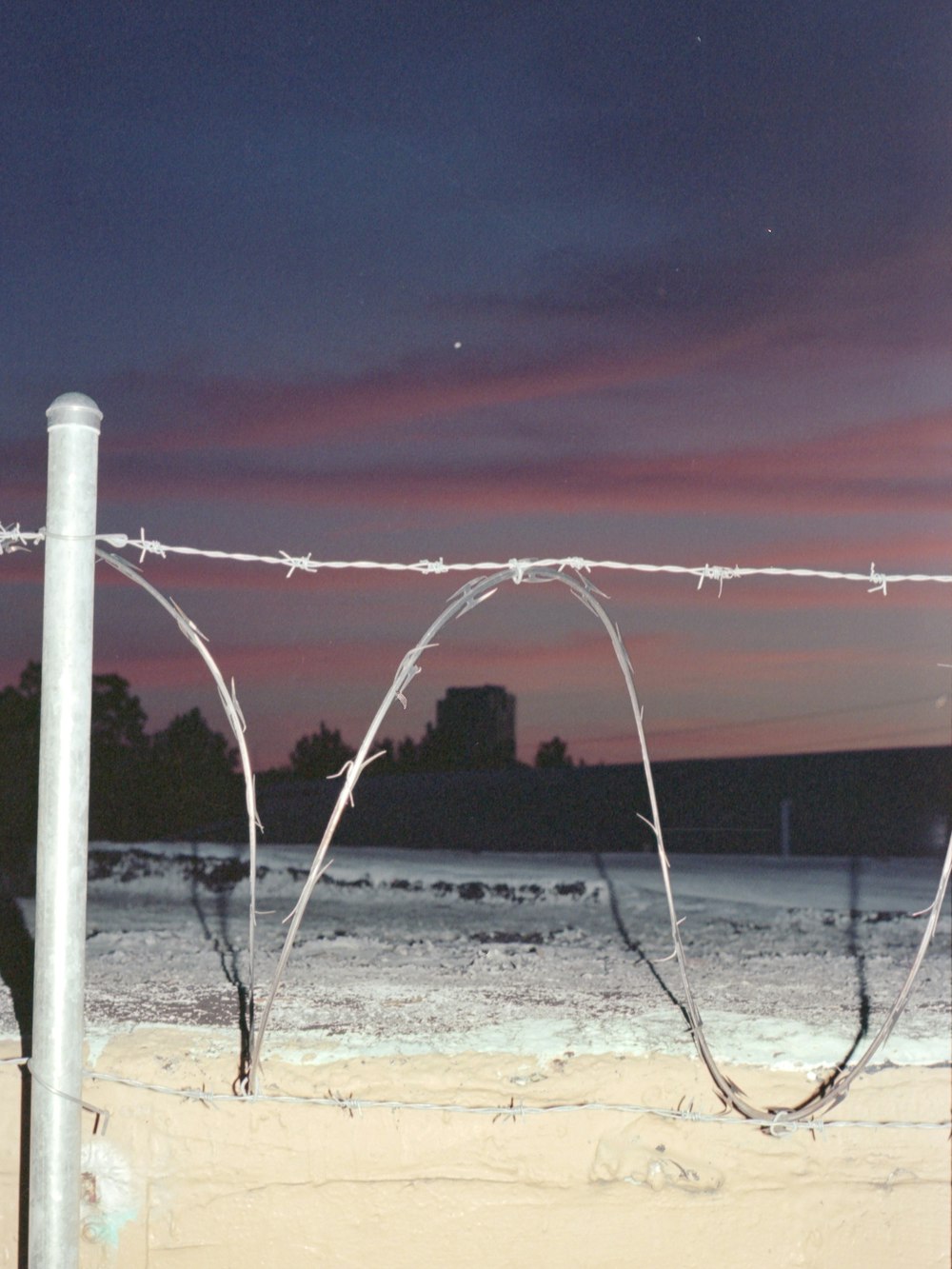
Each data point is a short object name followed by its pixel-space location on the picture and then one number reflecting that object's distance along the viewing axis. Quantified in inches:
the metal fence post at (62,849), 62.2
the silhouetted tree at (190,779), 548.8
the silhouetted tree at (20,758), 432.8
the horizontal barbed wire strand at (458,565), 68.2
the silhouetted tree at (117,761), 520.7
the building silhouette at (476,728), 629.6
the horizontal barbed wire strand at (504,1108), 75.3
